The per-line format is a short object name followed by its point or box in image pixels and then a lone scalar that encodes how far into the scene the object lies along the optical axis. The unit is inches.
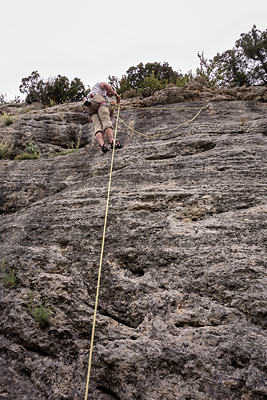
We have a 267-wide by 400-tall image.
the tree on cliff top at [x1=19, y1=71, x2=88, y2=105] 491.5
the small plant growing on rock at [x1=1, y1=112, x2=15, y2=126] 350.6
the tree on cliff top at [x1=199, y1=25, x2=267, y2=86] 493.0
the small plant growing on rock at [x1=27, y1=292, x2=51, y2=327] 142.9
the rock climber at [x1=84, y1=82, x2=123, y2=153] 277.9
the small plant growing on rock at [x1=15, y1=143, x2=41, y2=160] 300.7
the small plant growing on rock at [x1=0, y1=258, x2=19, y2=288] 164.3
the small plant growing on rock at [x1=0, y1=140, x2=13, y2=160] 306.7
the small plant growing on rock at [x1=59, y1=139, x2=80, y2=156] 310.0
